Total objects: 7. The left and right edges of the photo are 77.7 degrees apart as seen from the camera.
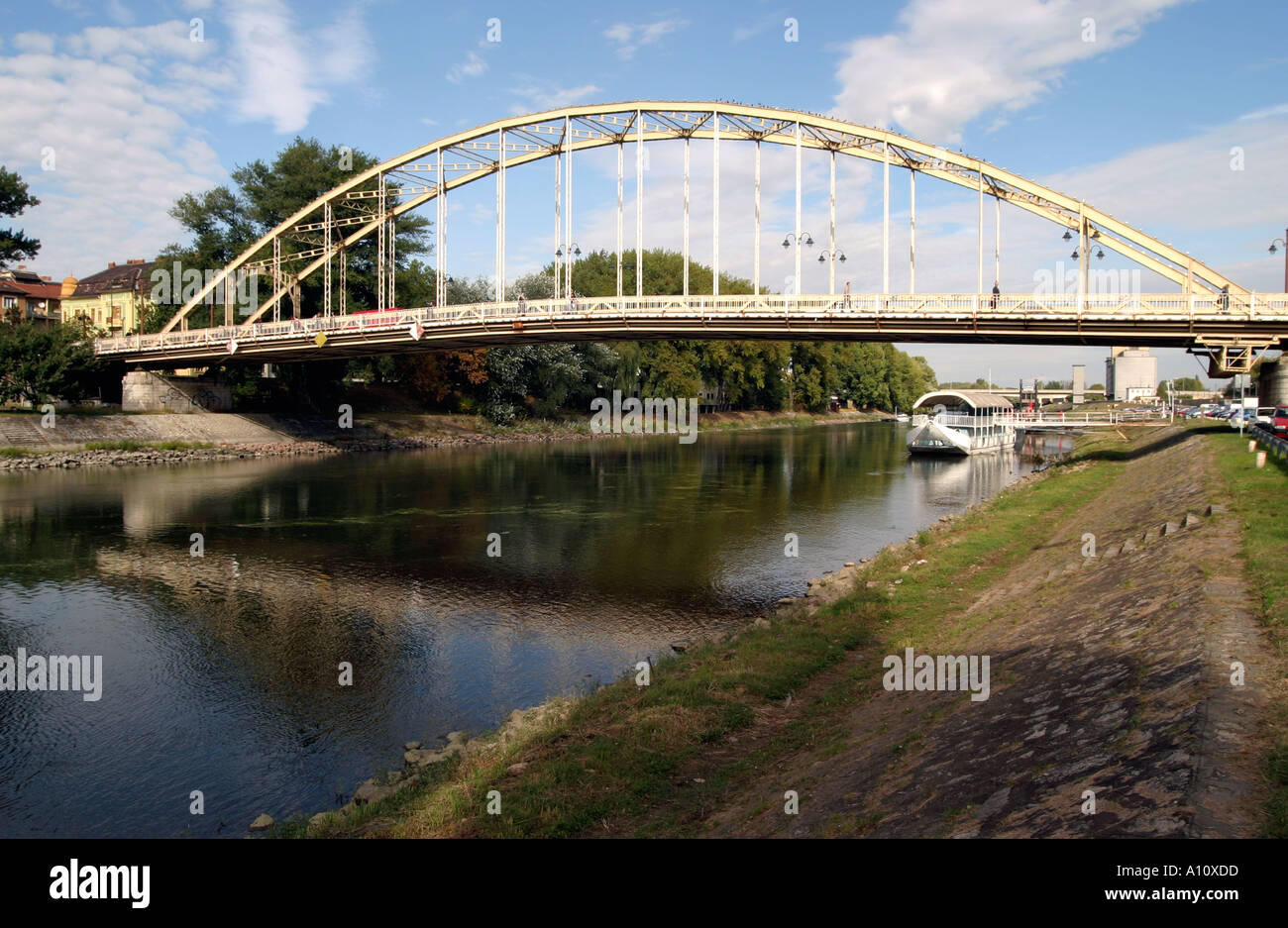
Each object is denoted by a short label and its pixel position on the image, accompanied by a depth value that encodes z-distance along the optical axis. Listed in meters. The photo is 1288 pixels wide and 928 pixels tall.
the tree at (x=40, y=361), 52.34
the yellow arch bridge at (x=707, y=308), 30.78
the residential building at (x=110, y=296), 101.50
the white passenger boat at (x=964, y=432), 64.44
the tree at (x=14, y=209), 54.34
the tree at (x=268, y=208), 67.56
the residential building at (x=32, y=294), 99.94
